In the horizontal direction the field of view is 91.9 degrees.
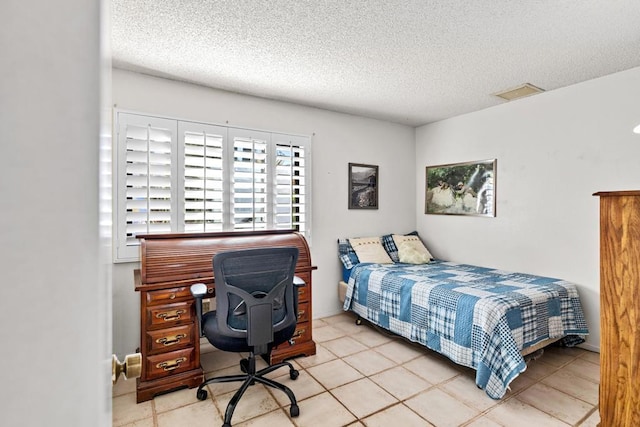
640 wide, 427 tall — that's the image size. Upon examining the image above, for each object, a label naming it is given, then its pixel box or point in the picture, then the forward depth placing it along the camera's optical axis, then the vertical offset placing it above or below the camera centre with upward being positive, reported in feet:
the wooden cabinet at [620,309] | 3.92 -1.21
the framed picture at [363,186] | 13.46 +1.34
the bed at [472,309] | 7.36 -2.67
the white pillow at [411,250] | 13.05 -1.47
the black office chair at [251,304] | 6.29 -1.85
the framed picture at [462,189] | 12.42 +1.19
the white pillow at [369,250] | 12.73 -1.43
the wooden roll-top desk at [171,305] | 7.25 -2.13
